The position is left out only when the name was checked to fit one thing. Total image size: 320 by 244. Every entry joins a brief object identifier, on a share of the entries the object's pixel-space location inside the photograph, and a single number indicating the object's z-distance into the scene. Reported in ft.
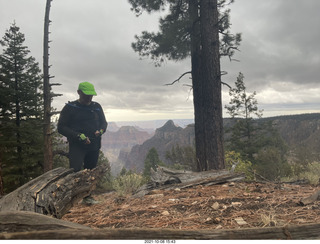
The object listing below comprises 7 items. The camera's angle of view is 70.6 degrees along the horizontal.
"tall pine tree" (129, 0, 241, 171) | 21.89
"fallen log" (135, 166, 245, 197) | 15.64
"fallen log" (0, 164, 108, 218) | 8.69
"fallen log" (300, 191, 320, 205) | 10.34
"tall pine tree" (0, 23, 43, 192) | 46.34
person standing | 15.23
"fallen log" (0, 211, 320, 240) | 4.80
